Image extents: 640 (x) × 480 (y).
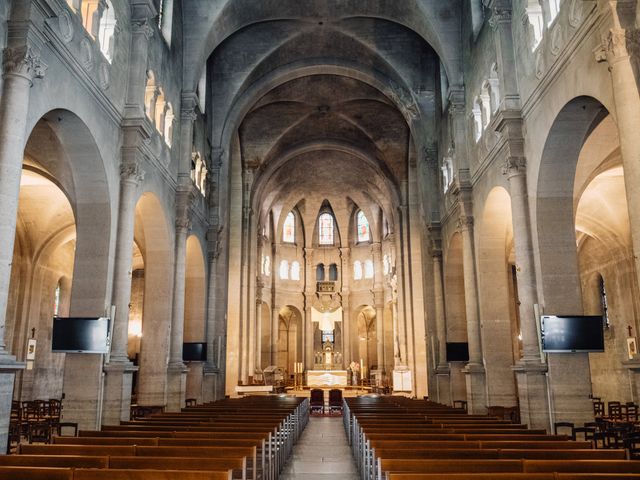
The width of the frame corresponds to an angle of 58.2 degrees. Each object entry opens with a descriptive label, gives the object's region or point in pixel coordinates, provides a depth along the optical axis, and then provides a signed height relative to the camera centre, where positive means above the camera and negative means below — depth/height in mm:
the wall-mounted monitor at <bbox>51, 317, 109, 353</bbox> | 12266 +812
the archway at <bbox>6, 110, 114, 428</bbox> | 12633 +3644
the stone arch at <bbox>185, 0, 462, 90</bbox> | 20828 +12722
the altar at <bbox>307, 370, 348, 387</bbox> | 38469 -506
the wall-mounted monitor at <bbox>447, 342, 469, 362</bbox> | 20625 +661
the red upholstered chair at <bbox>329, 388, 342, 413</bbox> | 27708 -1403
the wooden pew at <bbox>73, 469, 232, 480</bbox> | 5547 -969
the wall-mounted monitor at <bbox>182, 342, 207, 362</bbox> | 20906 +730
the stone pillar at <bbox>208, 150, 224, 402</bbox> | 23797 +3322
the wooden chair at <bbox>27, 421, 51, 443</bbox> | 12359 -1273
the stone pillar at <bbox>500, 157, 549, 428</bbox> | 12766 +1340
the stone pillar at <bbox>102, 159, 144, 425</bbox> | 13359 +1537
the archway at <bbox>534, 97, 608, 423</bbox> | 12109 +2815
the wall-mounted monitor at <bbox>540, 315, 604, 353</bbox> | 11773 +708
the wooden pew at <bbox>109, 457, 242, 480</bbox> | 6410 -997
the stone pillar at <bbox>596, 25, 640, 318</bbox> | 8430 +4002
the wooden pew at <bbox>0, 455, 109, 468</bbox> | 6414 -953
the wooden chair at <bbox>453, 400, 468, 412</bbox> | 20072 -1238
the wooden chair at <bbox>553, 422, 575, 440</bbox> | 11562 -1164
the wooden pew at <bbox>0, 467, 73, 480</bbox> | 5625 -956
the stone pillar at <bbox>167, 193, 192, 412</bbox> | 18703 +1916
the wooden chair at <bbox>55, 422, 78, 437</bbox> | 11859 -1042
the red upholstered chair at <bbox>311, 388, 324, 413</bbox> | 27141 -1290
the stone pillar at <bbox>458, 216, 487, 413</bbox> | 17922 +1182
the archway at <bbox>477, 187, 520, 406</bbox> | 17055 +2226
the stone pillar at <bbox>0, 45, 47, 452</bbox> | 8695 +3364
